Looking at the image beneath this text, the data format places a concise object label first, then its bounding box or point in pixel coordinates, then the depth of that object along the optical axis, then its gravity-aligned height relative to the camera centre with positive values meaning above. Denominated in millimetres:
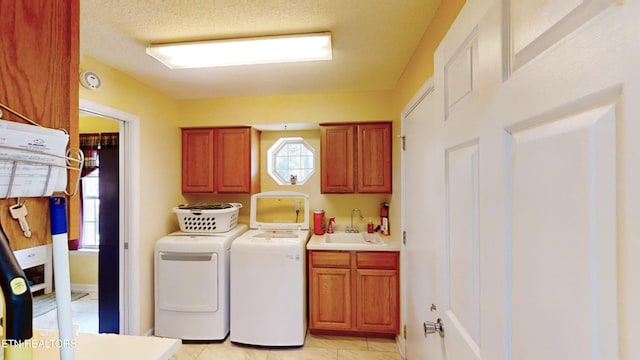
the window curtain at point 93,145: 2541 +378
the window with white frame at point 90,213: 3484 -405
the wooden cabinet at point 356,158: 2646 +236
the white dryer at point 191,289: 2342 -951
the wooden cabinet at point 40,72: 533 +243
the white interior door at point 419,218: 1534 -250
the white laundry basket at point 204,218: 2572 -356
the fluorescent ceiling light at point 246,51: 1641 +863
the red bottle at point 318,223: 2848 -450
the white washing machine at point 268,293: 2264 -961
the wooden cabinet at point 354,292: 2346 -998
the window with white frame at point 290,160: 3122 +257
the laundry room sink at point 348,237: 2684 -589
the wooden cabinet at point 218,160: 2795 +230
